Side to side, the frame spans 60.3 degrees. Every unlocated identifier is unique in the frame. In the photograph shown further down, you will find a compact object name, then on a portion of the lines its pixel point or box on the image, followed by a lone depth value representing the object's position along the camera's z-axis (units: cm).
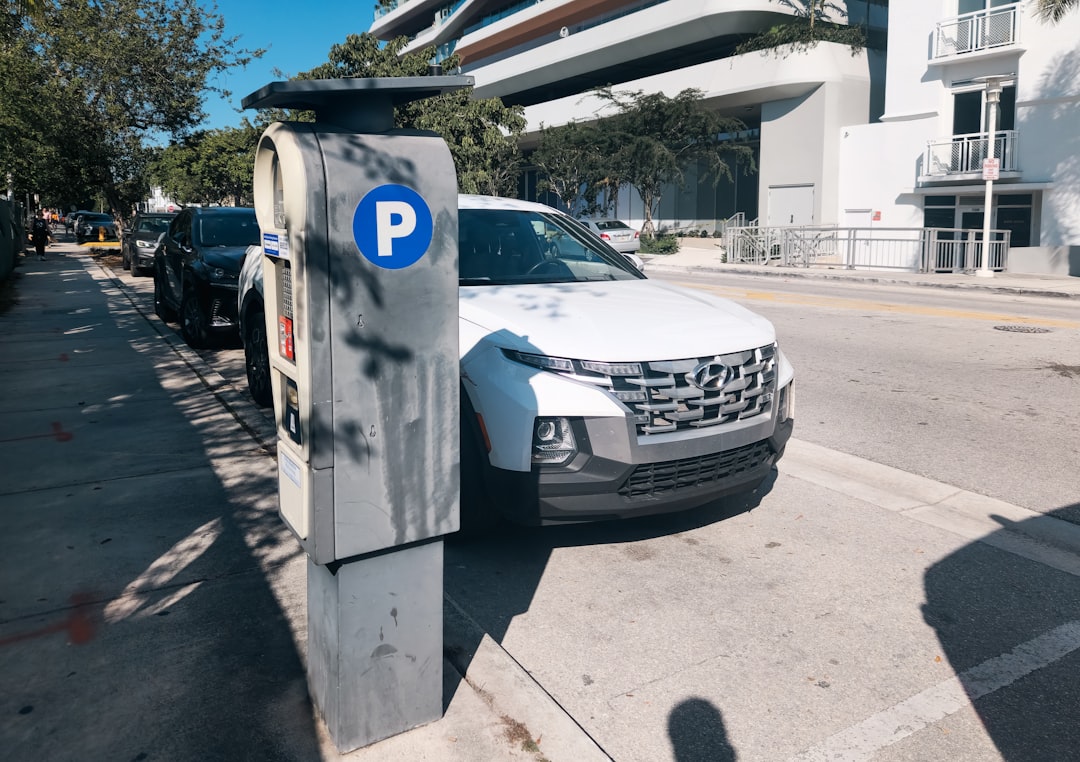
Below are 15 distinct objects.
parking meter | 283
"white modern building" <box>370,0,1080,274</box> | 2703
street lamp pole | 2414
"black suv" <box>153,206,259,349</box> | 1116
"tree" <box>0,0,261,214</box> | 2881
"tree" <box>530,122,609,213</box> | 4212
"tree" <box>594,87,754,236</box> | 3944
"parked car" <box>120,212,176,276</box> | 2495
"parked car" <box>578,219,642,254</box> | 3709
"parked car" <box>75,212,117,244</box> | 5331
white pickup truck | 432
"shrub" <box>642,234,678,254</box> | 4009
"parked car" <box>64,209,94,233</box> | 7078
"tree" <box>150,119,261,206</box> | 4188
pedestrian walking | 3650
